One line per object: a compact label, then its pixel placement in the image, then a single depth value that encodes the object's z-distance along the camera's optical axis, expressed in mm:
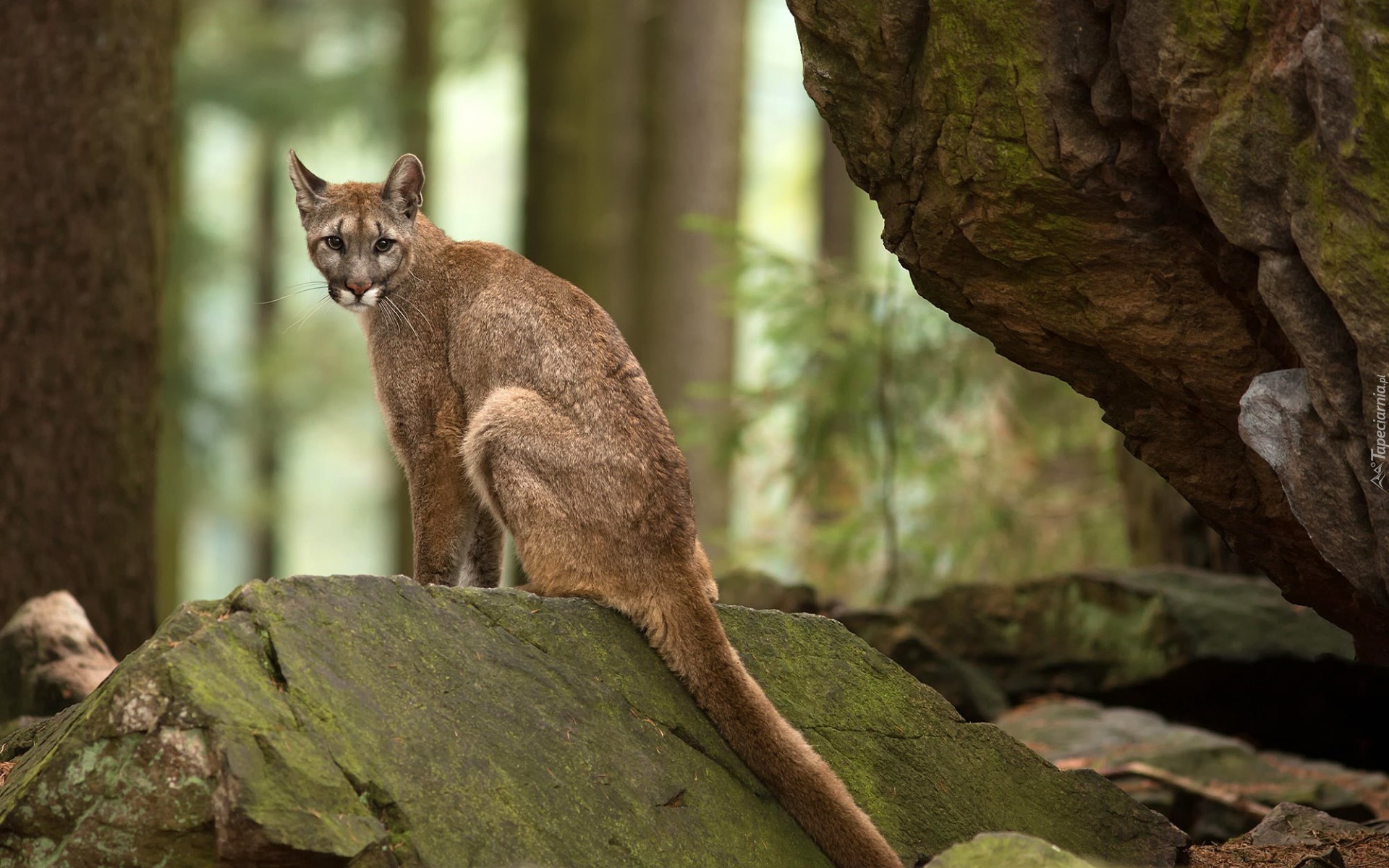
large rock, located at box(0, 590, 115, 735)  14352
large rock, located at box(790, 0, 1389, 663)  8898
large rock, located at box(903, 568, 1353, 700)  17156
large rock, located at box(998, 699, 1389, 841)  14953
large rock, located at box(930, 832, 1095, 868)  8500
